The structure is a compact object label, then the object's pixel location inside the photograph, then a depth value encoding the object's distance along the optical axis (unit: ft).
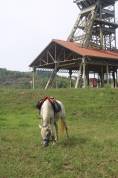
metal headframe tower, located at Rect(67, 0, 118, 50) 184.75
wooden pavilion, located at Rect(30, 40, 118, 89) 151.43
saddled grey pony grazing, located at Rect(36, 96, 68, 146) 46.21
